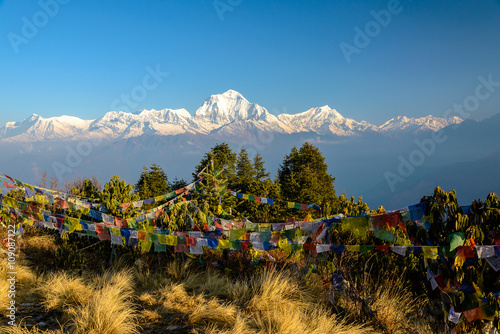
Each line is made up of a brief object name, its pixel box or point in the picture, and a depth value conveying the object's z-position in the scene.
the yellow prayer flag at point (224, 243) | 6.34
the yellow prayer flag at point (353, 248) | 5.17
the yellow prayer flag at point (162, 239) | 6.84
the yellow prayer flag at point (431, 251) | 4.41
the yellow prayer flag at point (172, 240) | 6.77
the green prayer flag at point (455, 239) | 4.16
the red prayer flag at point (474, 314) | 4.21
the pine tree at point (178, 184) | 40.51
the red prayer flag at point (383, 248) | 5.20
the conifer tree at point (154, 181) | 38.91
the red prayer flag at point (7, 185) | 10.51
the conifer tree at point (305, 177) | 31.14
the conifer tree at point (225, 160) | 33.56
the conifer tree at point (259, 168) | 38.47
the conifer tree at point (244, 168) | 38.97
